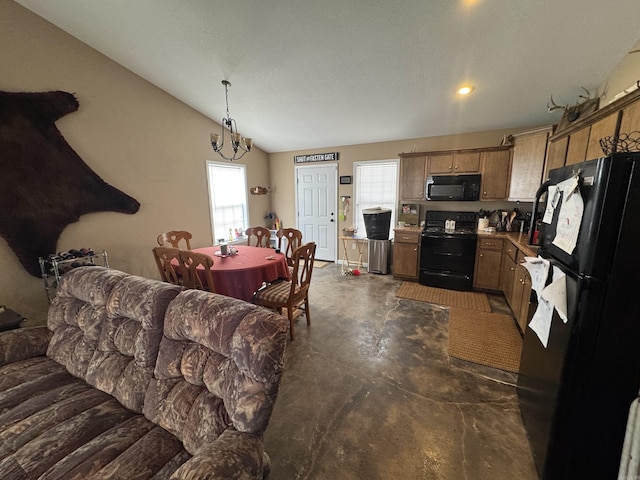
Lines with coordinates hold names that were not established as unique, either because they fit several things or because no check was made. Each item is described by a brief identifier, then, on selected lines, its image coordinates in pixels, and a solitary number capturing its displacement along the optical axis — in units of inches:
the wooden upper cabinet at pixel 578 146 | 82.8
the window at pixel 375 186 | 182.5
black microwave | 151.3
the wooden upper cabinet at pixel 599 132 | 68.9
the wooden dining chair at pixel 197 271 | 85.8
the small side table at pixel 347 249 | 190.9
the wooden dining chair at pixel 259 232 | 149.5
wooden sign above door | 195.6
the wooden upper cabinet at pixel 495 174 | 143.1
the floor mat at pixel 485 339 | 90.7
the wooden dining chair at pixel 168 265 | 90.7
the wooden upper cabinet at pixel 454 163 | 149.9
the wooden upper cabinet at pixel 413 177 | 163.0
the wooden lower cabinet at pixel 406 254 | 162.9
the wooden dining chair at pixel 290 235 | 133.2
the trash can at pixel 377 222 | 174.4
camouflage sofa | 38.0
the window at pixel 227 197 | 171.8
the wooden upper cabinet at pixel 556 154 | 98.0
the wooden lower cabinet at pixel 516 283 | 99.5
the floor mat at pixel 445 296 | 132.6
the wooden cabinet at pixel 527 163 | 121.2
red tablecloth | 93.0
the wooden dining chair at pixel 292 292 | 96.3
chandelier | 106.7
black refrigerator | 40.1
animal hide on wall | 90.4
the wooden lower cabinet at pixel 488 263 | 140.2
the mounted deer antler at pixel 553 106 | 105.9
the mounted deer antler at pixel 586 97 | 102.7
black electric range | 147.3
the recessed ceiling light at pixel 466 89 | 110.3
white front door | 202.5
